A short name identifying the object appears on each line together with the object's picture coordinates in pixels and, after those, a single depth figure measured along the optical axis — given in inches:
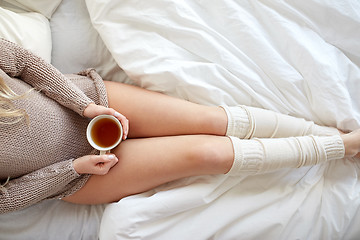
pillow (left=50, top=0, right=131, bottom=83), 39.9
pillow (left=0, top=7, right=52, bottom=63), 35.8
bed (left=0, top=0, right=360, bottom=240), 33.7
